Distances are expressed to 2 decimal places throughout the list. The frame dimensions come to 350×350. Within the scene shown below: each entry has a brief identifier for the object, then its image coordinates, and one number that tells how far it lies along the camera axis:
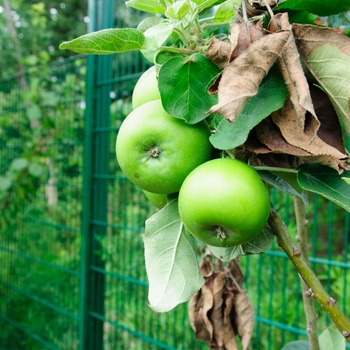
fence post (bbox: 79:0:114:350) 2.24
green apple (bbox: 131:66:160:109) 0.50
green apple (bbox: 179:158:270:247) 0.41
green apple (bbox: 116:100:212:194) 0.45
